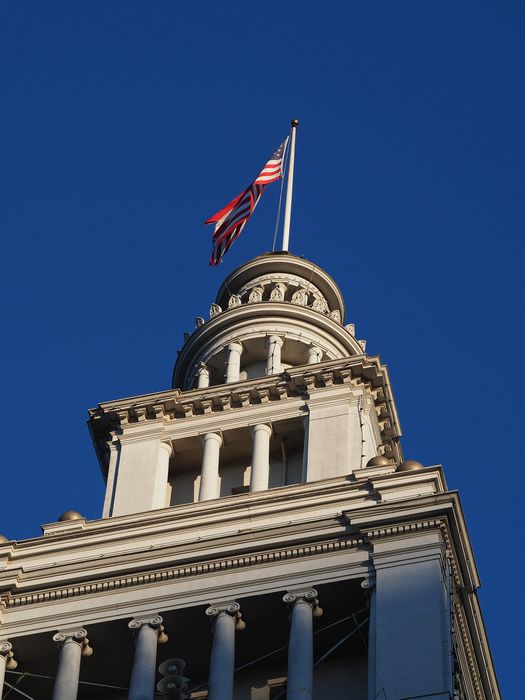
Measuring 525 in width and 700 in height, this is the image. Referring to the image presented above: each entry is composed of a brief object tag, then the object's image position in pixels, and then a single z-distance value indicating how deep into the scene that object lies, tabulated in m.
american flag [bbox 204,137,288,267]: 66.31
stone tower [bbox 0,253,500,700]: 44.53
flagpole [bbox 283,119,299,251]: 70.40
